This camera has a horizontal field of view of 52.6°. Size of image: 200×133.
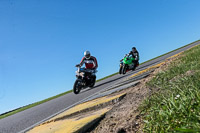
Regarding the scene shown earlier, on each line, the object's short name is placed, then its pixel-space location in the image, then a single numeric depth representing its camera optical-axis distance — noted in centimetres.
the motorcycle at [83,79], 878
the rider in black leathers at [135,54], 1344
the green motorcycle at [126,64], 1269
